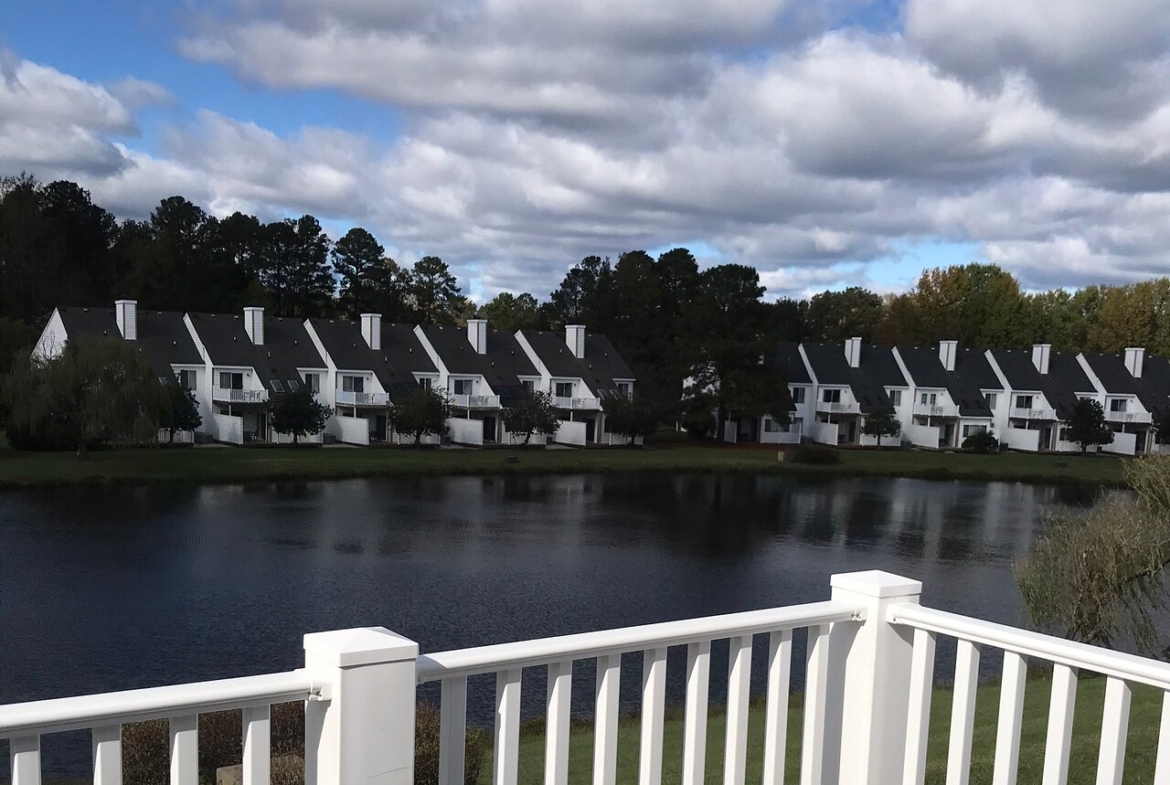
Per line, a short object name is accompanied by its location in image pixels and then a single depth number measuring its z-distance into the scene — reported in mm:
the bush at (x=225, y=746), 7297
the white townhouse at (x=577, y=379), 60216
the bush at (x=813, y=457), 54469
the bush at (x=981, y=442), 66062
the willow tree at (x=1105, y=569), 16422
